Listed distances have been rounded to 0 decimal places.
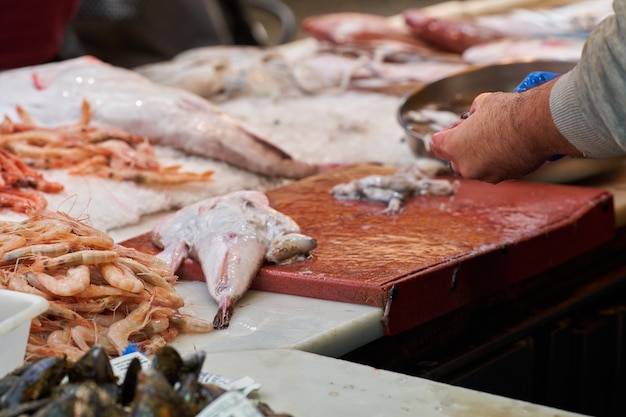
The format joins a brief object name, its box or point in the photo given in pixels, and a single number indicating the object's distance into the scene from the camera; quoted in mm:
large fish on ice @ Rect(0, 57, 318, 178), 3235
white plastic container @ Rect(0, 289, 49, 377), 2543
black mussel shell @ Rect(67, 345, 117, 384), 2502
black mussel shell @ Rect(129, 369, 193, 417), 2447
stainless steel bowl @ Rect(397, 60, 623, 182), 3293
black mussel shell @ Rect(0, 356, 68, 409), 2474
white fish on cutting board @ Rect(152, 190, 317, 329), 2795
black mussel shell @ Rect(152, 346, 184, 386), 2499
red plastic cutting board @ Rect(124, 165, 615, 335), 2810
